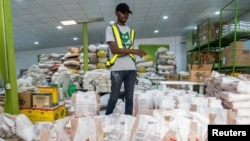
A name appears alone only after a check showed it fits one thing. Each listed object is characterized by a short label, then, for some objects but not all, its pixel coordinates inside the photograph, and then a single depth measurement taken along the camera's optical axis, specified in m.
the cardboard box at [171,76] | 4.85
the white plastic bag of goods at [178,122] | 1.18
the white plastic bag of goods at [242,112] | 1.92
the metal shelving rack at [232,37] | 4.05
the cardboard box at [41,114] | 2.18
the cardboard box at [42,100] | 2.25
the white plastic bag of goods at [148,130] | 1.14
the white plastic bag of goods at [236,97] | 2.00
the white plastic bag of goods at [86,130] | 1.19
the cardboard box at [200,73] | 3.44
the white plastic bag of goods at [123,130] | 1.22
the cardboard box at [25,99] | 2.28
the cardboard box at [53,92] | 2.43
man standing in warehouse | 2.11
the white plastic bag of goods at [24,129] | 1.63
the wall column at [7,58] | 2.09
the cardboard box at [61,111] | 2.38
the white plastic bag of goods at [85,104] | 2.36
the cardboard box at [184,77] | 4.41
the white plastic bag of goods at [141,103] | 2.50
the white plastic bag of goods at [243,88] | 2.06
